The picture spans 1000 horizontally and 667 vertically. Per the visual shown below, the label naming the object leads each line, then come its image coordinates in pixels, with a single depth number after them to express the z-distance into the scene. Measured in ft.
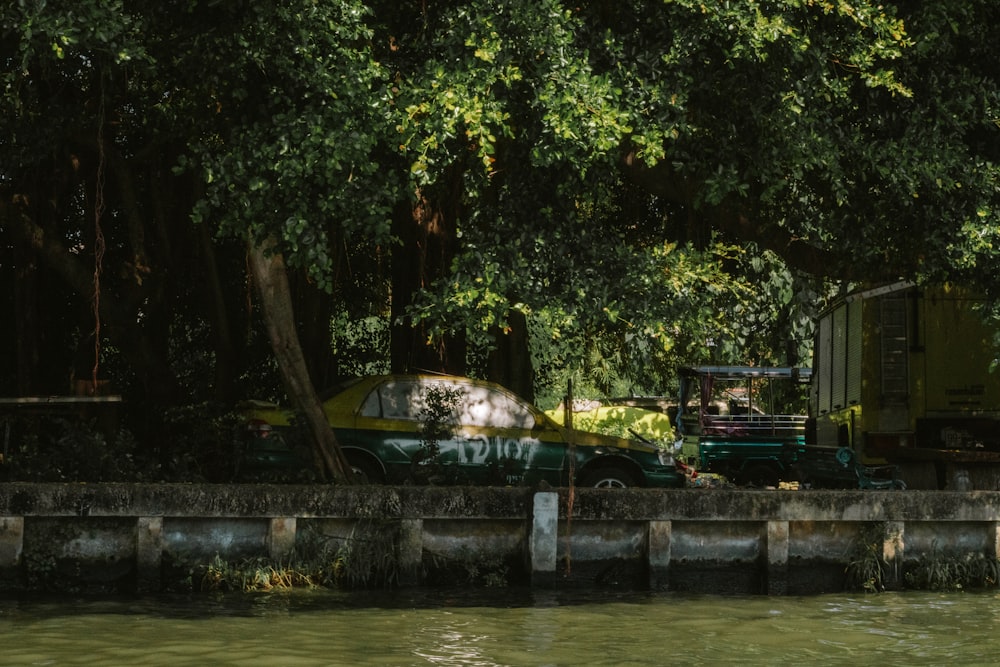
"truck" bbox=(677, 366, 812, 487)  80.48
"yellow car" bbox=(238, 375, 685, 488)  51.08
